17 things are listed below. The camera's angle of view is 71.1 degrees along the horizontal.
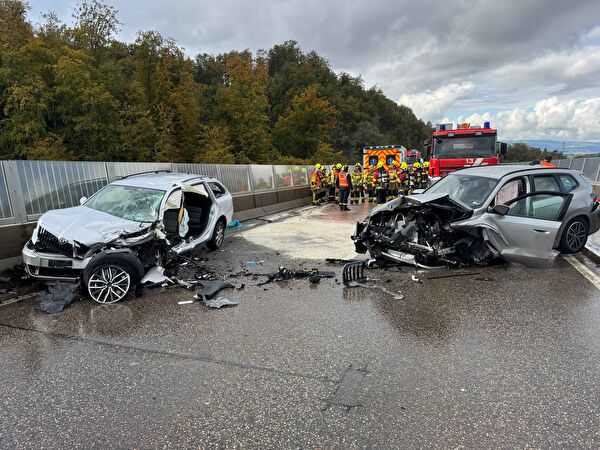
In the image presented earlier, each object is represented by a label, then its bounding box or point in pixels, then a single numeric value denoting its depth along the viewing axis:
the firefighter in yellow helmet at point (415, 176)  18.62
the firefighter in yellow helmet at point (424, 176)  19.09
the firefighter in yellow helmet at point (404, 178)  18.64
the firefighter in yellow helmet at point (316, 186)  19.41
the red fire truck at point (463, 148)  15.97
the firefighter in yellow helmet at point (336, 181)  18.98
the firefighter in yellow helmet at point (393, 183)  18.86
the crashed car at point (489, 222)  6.76
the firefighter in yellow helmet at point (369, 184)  21.59
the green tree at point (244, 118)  50.34
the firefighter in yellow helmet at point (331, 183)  20.29
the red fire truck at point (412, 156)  34.11
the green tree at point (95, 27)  39.83
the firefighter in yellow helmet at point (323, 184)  20.31
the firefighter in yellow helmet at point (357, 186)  21.27
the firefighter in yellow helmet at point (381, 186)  18.49
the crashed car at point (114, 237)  5.63
